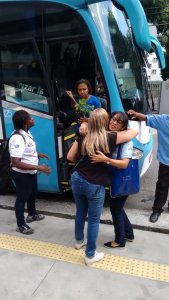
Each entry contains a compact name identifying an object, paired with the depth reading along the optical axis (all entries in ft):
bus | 12.41
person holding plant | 12.99
